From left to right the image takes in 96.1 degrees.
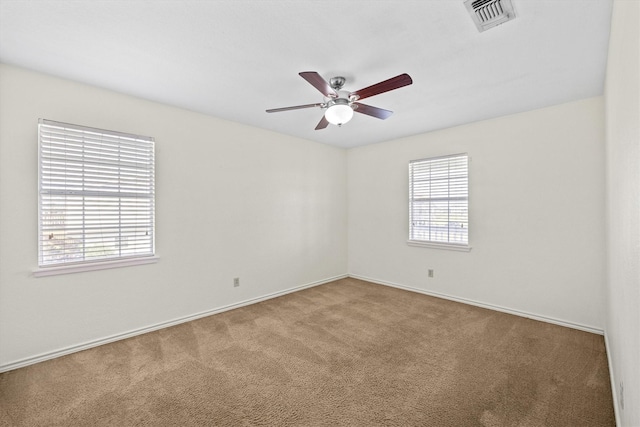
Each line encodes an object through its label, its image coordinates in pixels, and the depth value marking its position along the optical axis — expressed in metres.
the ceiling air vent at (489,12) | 1.70
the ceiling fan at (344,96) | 2.10
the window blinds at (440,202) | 4.14
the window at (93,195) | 2.61
